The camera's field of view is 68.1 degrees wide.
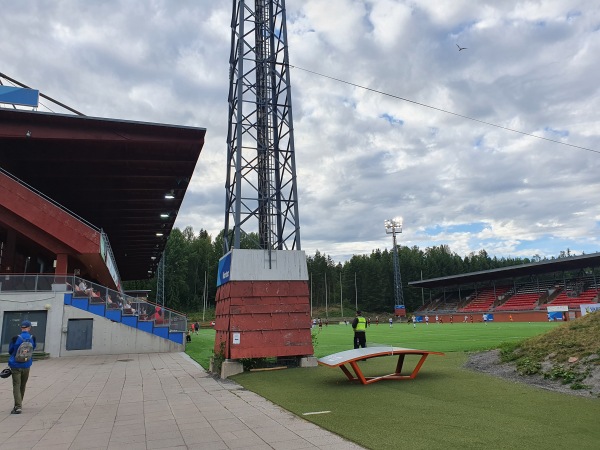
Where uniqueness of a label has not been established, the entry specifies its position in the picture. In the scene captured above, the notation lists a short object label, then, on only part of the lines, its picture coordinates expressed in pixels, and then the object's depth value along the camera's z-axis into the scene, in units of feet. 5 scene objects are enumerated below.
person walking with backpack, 29.04
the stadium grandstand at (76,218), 67.77
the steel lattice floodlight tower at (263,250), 44.16
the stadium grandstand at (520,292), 179.52
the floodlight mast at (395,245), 259.19
